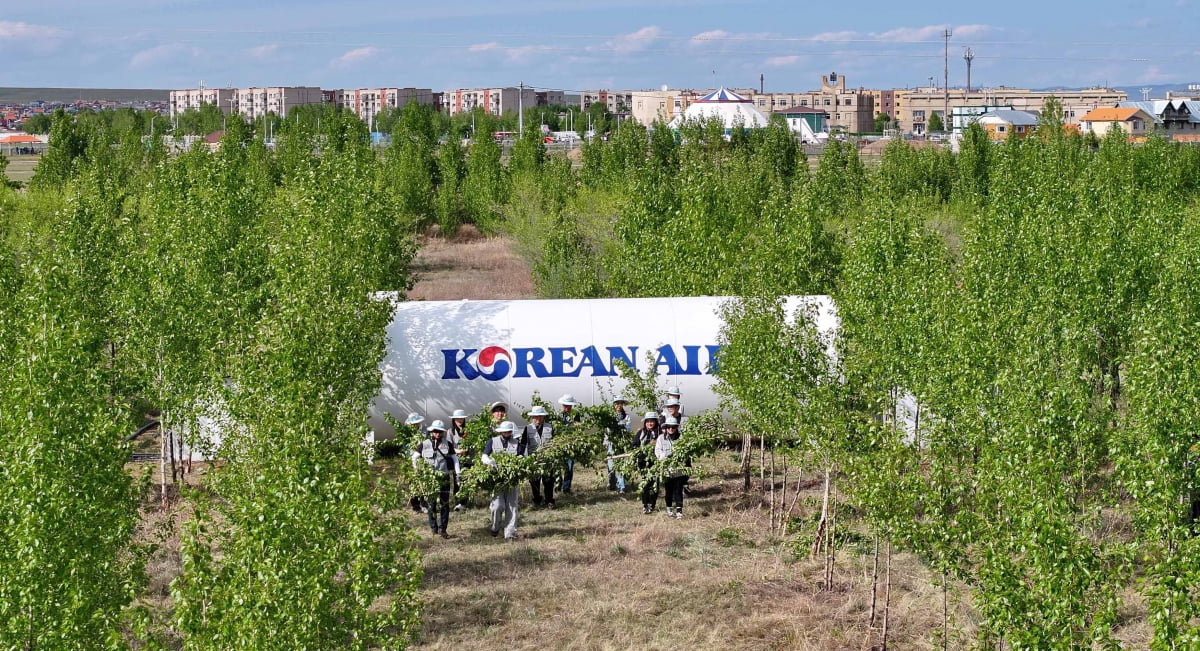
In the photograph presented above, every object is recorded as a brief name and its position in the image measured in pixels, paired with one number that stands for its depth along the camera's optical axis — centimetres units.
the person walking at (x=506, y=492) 2222
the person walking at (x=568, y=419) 2492
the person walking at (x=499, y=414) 2362
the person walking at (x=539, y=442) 2336
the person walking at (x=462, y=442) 2250
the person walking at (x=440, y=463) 2156
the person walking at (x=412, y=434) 2355
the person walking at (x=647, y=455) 2330
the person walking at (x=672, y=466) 2278
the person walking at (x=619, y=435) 2464
